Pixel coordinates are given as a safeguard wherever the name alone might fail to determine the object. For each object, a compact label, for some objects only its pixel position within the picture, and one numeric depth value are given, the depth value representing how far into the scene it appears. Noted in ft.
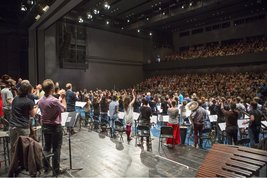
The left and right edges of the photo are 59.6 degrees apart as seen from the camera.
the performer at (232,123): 22.89
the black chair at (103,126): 31.62
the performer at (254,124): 23.45
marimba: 11.71
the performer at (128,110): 26.90
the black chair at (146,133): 24.29
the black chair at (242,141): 20.34
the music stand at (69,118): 17.59
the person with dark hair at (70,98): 27.17
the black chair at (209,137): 25.49
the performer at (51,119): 14.78
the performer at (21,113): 13.94
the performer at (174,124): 24.82
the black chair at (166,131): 23.19
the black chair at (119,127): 27.14
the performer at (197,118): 25.17
